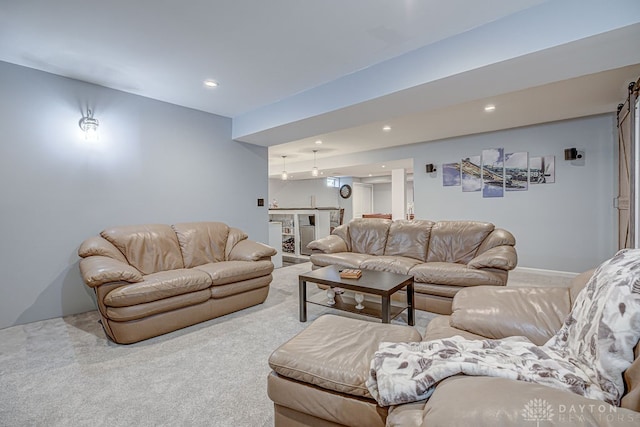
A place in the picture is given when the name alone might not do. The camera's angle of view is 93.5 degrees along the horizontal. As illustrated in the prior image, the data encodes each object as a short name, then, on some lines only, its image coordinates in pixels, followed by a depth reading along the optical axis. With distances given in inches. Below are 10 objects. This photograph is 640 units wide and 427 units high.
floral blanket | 34.7
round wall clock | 408.5
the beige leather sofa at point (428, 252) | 114.8
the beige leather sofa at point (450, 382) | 26.1
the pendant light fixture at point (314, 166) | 278.7
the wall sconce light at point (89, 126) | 126.6
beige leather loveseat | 93.4
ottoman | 44.8
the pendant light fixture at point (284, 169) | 308.3
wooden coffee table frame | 94.2
